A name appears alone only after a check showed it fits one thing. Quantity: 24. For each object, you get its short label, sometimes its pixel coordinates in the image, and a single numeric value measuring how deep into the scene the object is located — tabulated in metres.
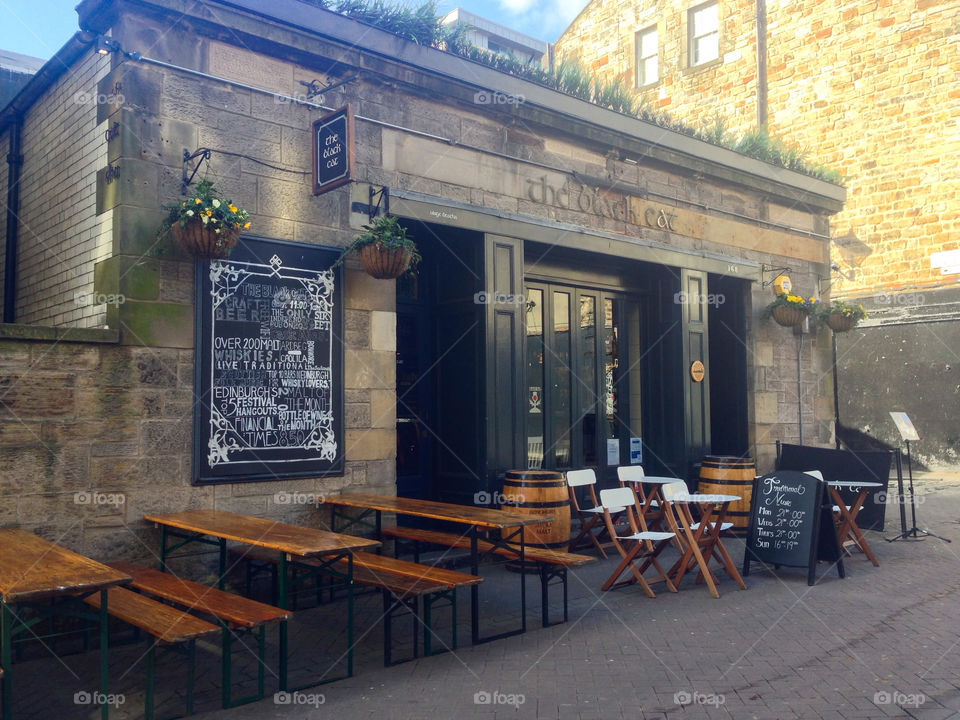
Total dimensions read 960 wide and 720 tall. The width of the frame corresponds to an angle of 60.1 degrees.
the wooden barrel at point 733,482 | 9.26
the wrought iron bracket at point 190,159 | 6.15
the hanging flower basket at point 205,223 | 5.74
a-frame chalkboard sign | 7.07
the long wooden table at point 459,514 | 5.26
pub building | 5.87
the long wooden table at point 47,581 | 3.47
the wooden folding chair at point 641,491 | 7.76
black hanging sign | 6.27
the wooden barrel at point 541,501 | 7.32
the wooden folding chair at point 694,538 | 6.64
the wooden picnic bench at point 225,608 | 4.14
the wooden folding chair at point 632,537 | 6.48
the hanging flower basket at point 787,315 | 11.12
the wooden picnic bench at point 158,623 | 3.83
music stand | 8.99
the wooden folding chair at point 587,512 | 7.74
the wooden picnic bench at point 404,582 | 4.82
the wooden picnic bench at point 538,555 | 5.64
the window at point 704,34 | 18.55
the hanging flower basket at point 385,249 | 6.68
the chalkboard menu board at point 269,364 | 6.20
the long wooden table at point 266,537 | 4.43
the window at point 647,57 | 19.41
